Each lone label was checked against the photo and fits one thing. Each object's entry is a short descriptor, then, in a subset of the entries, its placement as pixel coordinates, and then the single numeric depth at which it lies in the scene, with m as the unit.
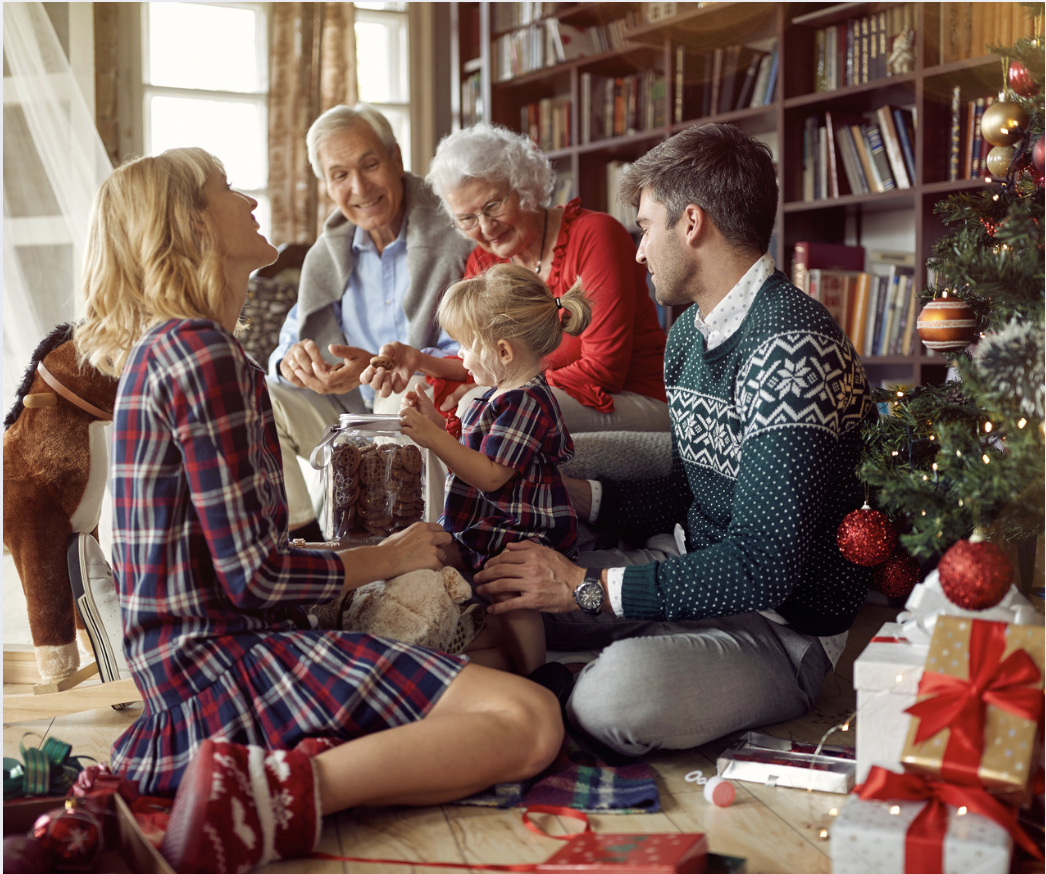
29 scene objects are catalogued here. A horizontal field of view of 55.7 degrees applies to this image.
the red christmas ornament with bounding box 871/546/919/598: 1.54
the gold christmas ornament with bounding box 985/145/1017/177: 1.44
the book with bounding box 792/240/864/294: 3.14
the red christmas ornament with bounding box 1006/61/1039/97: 1.39
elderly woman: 2.36
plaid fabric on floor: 1.36
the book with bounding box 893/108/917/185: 2.96
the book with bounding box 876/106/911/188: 2.97
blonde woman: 1.26
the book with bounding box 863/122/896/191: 3.02
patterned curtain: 4.18
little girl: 1.69
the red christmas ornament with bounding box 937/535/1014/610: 1.17
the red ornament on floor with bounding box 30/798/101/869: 1.14
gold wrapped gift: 1.11
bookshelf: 2.85
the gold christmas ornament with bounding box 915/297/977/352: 1.48
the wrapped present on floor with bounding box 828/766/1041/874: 1.04
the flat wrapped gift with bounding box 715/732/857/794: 1.42
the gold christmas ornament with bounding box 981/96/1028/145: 1.40
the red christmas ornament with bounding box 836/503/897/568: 1.42
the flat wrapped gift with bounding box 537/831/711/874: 1.07
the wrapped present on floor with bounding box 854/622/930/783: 1.23
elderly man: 2.61
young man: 1.47
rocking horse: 1.88
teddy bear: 1.50
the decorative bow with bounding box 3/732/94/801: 1.28
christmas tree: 1.21
